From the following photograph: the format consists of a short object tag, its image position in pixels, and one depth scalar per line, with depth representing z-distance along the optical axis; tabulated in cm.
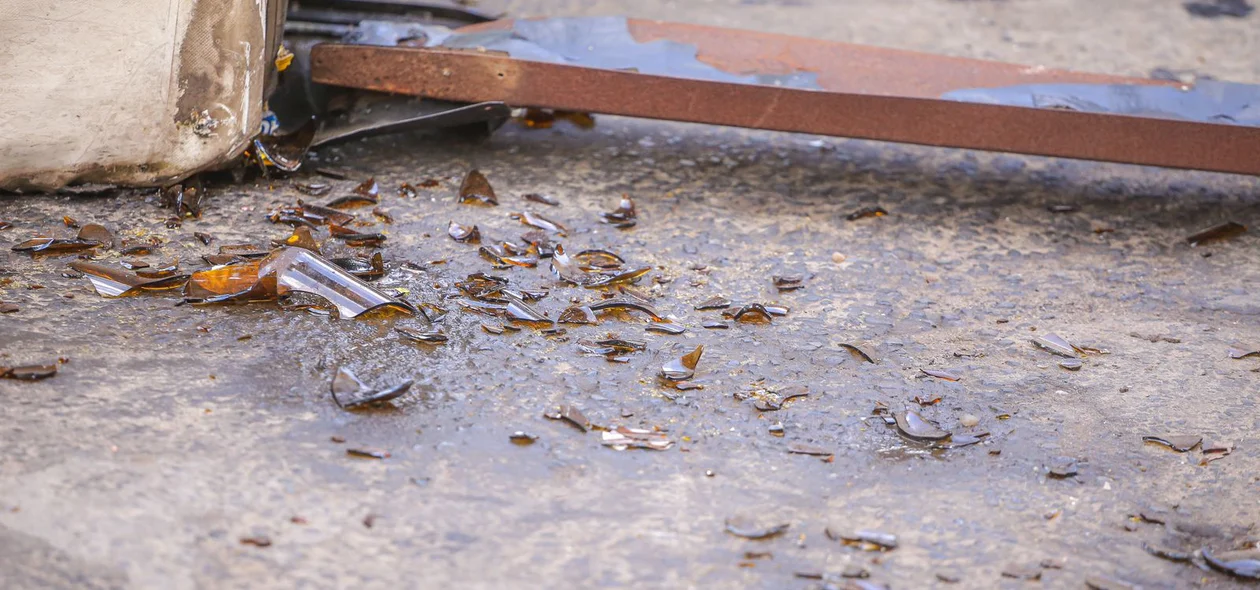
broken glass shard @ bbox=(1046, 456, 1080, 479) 336
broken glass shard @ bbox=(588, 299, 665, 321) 418
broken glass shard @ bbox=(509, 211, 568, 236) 489
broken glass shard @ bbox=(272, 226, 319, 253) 442
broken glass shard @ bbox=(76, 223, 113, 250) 427
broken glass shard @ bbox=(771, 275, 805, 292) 452
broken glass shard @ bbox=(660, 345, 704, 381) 377
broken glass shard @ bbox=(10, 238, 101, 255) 414
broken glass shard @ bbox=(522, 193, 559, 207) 517
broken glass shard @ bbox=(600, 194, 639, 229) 500
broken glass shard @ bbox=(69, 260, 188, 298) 392
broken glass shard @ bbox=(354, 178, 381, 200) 505
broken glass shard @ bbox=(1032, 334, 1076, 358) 415
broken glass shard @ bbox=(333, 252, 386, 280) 426
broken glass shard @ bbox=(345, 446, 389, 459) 314
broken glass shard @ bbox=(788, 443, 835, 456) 341
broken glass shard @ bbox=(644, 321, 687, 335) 407
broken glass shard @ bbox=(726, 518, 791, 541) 297
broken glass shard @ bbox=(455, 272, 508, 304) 418
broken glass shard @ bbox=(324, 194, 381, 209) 491
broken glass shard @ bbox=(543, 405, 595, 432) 341
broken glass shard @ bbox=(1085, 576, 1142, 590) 285
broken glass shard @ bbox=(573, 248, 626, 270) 458
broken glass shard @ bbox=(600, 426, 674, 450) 335
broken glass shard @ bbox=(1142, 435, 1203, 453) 354
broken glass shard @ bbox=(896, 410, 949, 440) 353
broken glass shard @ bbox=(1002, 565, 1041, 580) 288
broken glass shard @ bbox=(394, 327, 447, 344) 383
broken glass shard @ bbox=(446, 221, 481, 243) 468
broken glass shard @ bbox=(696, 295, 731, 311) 429
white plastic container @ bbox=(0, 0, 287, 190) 427
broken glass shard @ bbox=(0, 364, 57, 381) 328
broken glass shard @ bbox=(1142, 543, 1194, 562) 301
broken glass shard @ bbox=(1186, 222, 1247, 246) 525
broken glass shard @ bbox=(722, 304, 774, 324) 423
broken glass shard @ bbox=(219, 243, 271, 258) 425
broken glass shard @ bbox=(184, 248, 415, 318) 394
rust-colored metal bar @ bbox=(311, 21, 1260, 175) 506
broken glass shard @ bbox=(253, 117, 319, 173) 512
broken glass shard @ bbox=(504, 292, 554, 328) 402
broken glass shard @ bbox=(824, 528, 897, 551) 297
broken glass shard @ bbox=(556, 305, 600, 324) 407
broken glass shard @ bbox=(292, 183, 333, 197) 501
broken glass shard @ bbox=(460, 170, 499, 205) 509
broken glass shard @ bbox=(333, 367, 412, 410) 337
